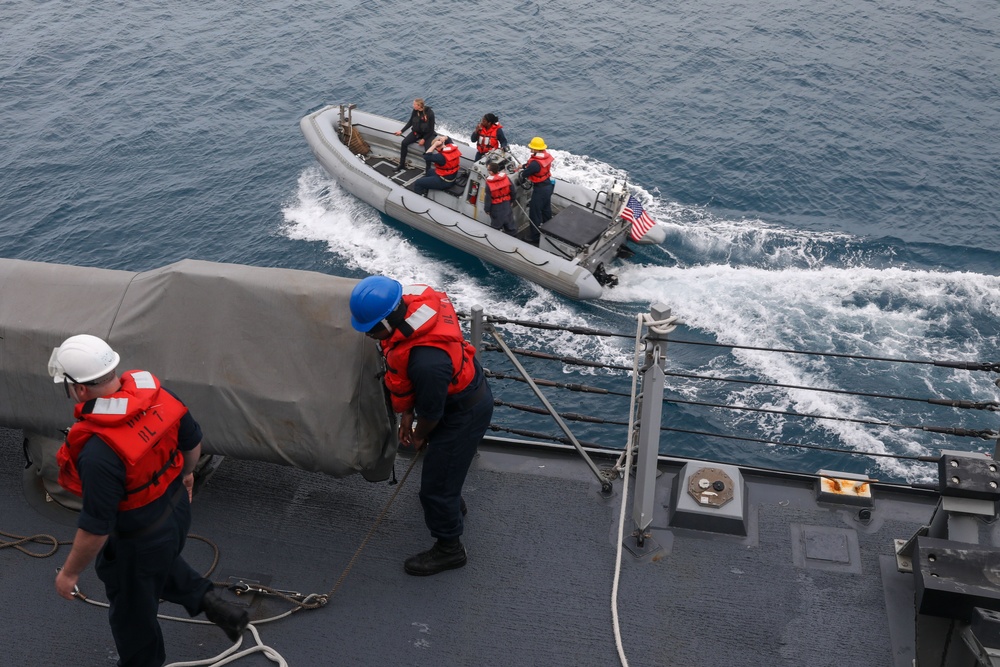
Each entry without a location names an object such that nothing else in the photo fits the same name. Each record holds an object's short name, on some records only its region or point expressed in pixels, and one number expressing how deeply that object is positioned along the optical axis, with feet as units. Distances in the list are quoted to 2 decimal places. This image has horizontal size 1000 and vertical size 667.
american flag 58.48
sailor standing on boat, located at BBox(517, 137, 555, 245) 55.93
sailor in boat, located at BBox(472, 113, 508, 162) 59.82
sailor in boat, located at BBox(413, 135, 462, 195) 59.62
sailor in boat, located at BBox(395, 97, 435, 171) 63.21
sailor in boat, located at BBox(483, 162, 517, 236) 56.34
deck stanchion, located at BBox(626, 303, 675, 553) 15.66
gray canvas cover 16.48
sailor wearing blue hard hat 14.97
